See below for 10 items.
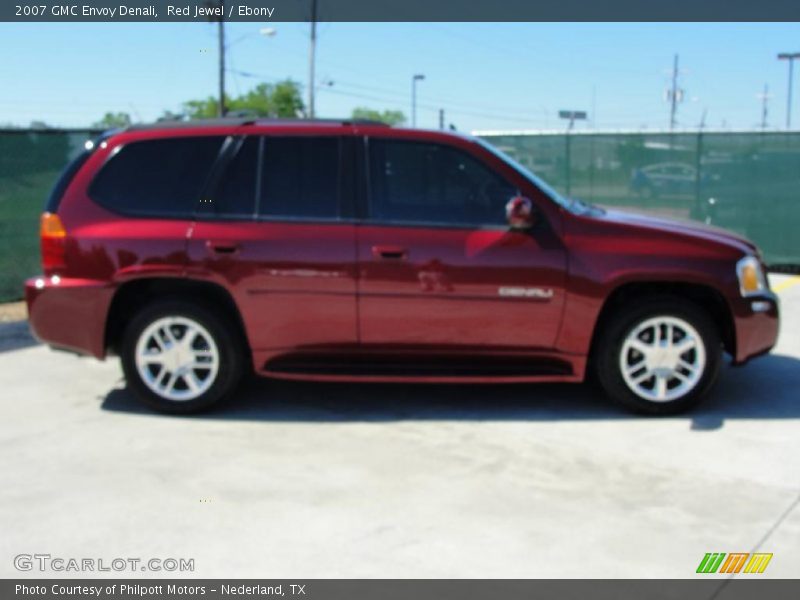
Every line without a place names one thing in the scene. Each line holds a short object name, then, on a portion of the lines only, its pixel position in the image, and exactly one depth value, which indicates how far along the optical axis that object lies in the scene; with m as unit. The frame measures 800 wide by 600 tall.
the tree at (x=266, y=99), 89.81
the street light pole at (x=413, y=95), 66.06
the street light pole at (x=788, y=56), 41.53
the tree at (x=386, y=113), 98.81
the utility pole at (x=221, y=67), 37.15
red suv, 5.50
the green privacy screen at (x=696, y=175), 12.59
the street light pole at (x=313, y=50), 42.25
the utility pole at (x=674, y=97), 85.29
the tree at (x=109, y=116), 91.62
